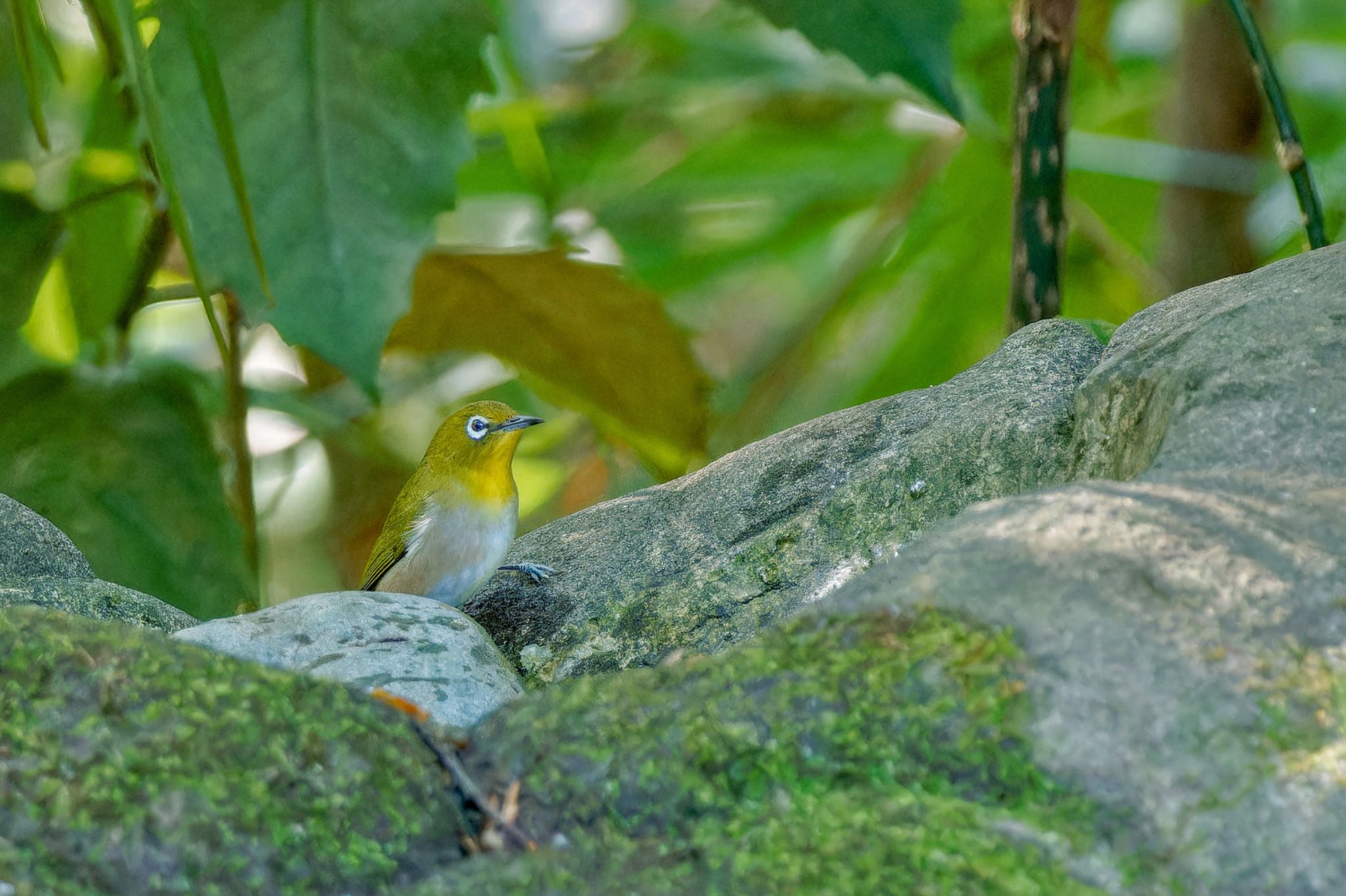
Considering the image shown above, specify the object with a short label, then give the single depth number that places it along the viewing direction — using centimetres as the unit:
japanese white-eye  525
